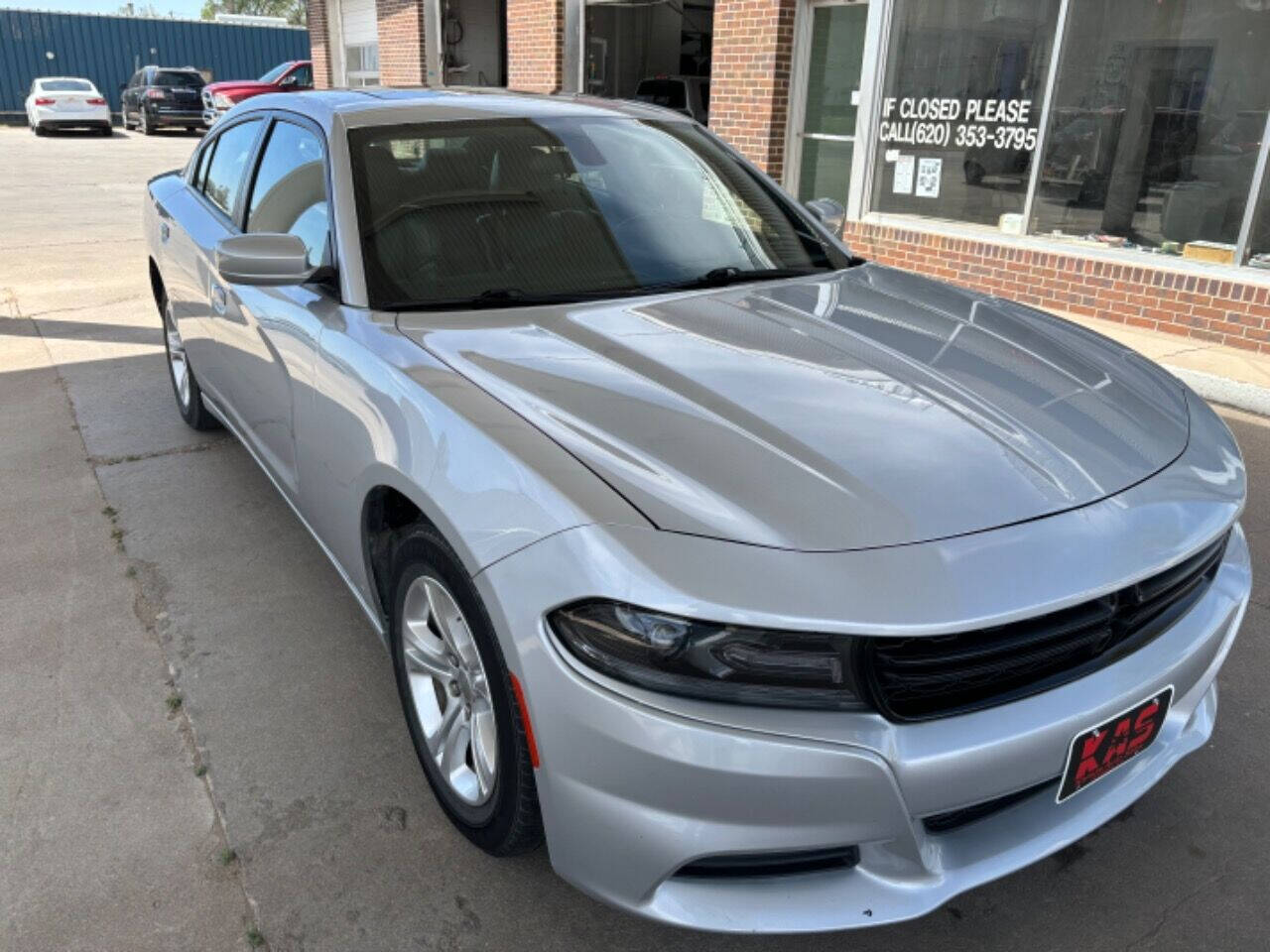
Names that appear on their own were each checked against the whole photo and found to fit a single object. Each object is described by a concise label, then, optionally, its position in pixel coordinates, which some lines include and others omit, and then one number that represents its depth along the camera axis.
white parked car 26.39
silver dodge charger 1.64
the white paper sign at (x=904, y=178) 8.41
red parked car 23.28
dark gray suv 27.09
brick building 6.53
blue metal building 31.91
